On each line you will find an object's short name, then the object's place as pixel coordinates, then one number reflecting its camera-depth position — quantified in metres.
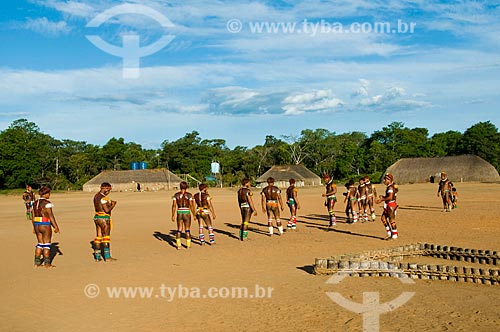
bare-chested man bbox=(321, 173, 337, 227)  18.55
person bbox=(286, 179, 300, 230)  17.72
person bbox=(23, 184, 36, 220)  23.00
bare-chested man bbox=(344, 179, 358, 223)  19.78
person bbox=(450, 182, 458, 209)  25.60
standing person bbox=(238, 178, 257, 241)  15.12
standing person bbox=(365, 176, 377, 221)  20.44
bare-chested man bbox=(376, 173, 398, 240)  14.66
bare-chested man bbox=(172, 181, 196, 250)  13.73
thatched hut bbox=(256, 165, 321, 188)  73.50
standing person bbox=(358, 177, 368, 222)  20.41
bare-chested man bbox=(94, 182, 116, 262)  11.99
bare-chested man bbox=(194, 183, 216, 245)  14.74
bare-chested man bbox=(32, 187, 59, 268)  11.38
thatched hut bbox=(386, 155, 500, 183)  62.91
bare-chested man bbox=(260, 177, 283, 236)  16.25
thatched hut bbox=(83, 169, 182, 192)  77.00
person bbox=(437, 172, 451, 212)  23.87
